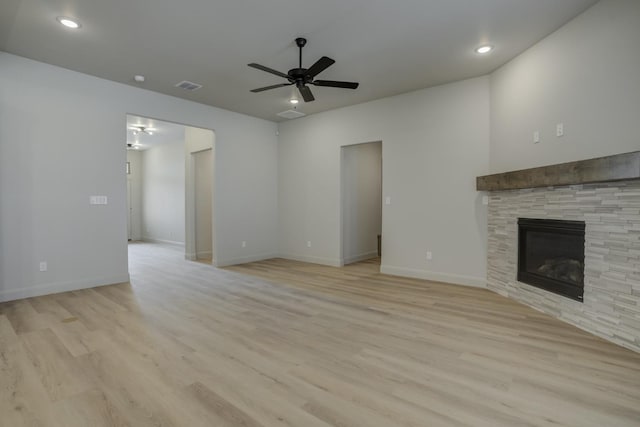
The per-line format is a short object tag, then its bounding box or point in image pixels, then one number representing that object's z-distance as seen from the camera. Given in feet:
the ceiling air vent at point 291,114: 17.98
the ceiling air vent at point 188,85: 15.44
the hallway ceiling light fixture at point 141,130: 24.74
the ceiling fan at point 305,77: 10.93
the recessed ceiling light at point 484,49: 11.80
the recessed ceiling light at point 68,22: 10.11
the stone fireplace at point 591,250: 8.37
